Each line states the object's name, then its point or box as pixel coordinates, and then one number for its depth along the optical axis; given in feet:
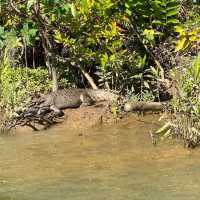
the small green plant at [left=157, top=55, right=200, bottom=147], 51.33
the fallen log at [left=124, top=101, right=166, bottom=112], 64.59
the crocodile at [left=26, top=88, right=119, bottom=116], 66.41
